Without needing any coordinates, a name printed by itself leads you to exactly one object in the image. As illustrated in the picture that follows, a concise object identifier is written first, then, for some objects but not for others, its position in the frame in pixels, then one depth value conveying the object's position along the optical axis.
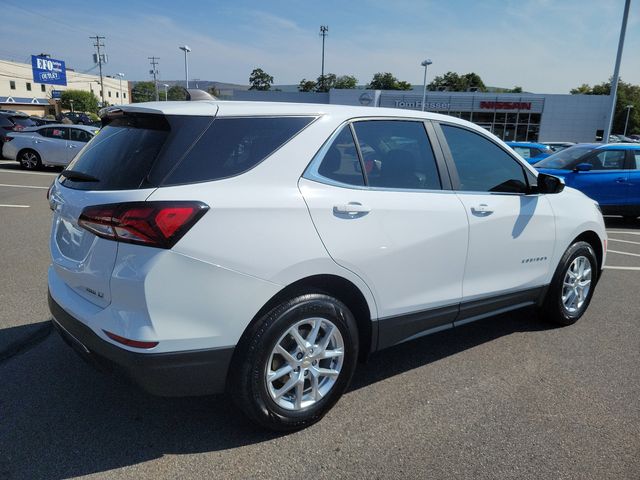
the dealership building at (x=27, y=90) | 74.36
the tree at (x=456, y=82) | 96.19
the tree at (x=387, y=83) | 94.30
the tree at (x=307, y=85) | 94.69
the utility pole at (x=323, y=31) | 78.81
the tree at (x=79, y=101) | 89.06
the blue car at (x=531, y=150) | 13.51
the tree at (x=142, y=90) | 141.40
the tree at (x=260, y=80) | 98.12
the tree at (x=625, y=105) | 77.93
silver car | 15.23
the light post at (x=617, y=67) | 17.58
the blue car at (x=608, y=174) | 9.78
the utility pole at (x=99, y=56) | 79.69
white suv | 2.27
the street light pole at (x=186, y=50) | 33.47
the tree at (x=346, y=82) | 98.56
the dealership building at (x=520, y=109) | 49.47
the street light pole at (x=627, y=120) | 74.80
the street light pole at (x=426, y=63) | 42.62
